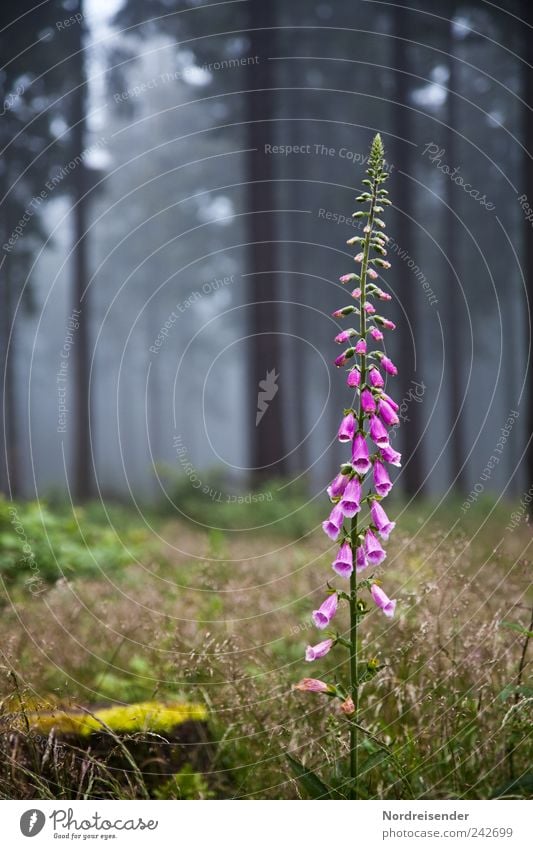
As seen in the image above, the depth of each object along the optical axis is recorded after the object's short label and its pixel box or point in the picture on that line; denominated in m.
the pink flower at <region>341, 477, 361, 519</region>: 2.51
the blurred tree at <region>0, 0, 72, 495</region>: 10.19
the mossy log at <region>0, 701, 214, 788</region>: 3.02
